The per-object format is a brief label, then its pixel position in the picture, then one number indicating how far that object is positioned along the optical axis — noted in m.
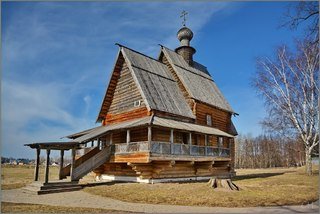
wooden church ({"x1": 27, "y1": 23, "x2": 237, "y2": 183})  18.81
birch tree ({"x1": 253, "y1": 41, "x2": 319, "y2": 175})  23.70
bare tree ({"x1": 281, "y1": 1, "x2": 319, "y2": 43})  9.16
